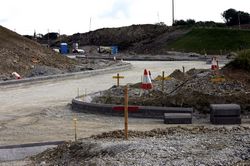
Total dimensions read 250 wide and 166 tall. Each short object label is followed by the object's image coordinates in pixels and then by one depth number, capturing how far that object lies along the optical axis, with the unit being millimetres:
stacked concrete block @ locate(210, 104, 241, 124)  14711
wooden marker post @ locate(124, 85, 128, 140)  9938
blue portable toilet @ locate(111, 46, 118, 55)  75938
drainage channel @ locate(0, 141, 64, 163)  10655
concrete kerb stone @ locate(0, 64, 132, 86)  28153
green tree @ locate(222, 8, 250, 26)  98812
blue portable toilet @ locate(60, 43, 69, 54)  76388
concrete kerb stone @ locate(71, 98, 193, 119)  15899
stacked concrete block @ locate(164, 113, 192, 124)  14789
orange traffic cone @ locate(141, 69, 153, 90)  17797
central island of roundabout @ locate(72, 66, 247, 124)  14828
